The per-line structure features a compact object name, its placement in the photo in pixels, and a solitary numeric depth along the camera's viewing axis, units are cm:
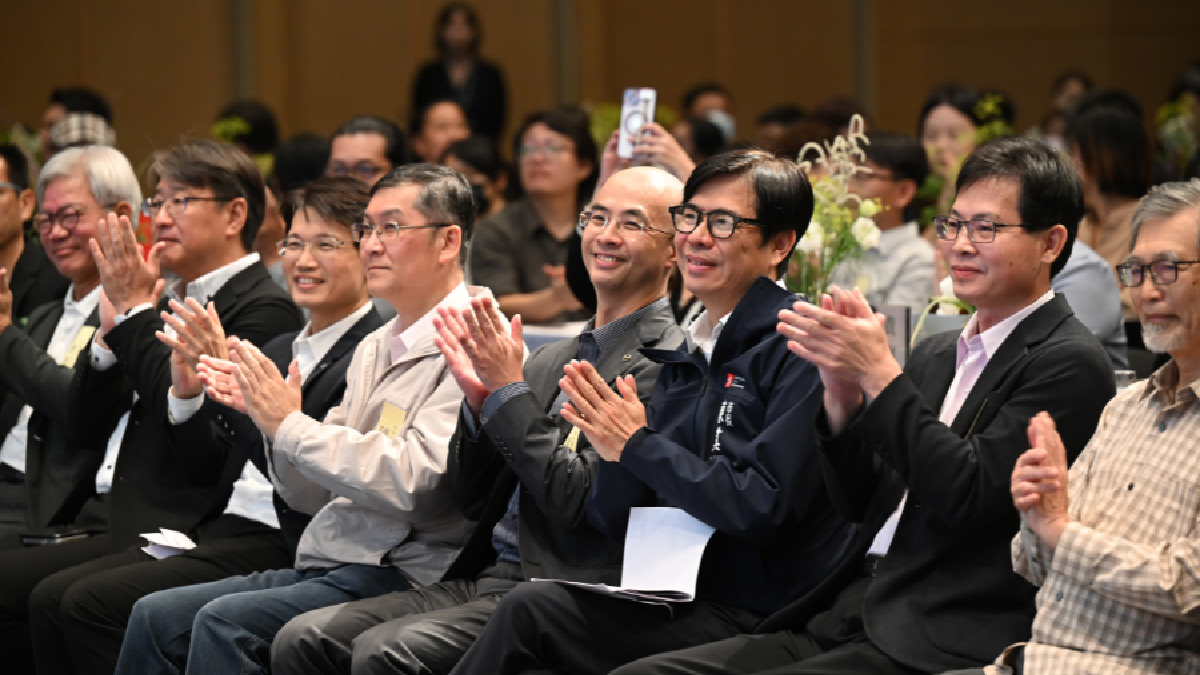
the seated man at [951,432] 437
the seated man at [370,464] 594
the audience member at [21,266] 936
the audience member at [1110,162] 859
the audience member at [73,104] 1488
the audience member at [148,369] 714
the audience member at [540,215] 1074
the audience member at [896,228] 884
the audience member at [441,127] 1377
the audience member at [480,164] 1212
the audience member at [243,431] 665
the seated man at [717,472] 485
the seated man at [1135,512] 385
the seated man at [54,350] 791
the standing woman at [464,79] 1559
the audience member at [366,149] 1016
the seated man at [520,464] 542
